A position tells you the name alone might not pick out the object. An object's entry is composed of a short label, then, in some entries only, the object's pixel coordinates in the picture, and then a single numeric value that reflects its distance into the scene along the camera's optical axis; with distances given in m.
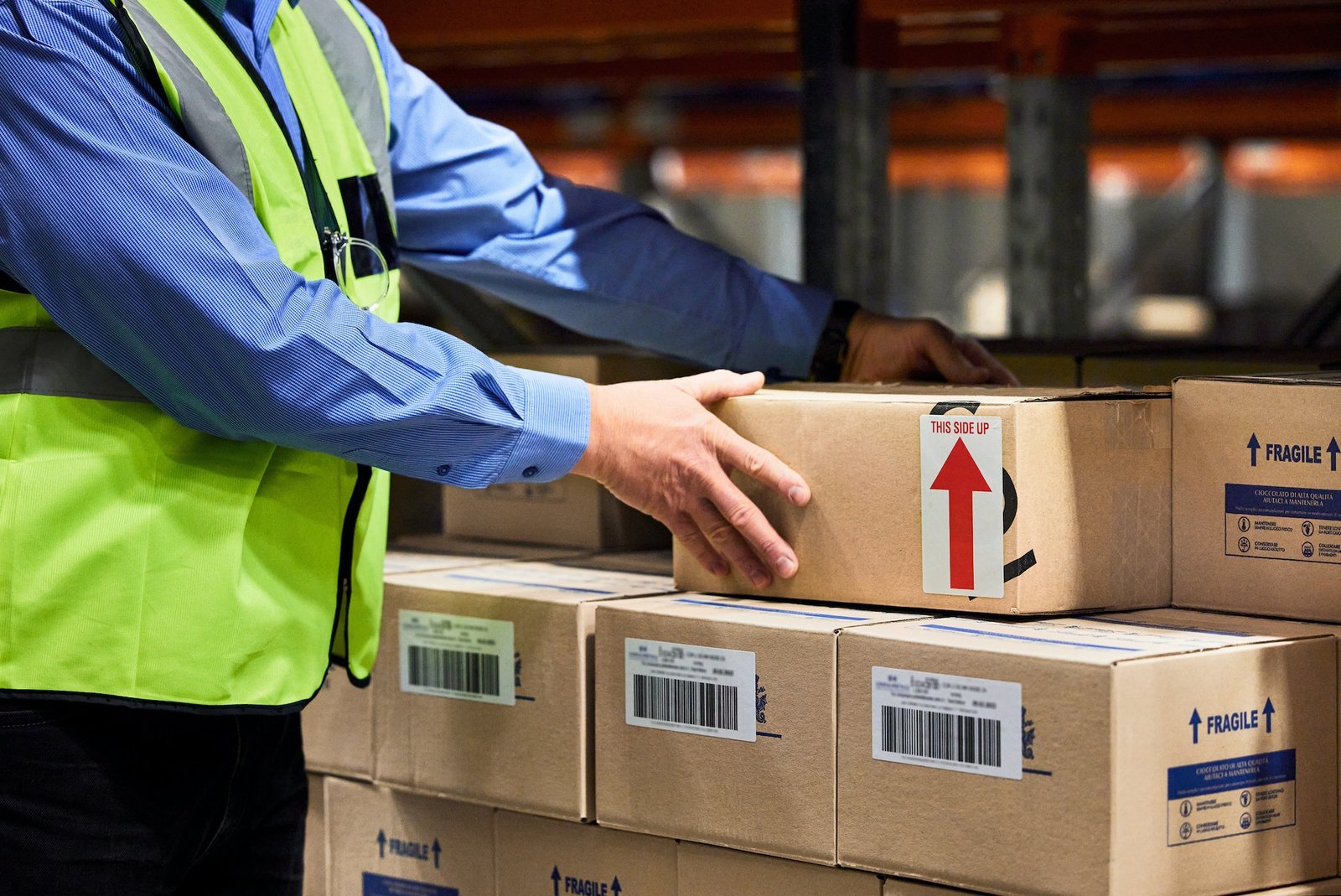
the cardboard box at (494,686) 2.49
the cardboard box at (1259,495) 2.37
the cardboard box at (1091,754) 2.25
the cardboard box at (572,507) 2.81
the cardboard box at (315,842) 2.67
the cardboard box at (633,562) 2.69
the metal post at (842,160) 3.30
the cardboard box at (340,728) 2.62
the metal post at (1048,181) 3.74
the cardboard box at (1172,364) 2.74
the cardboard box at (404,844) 2.58
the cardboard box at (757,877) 2.37
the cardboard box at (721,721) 2.37
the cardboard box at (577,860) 2.47
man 2.28
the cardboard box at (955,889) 2.32
